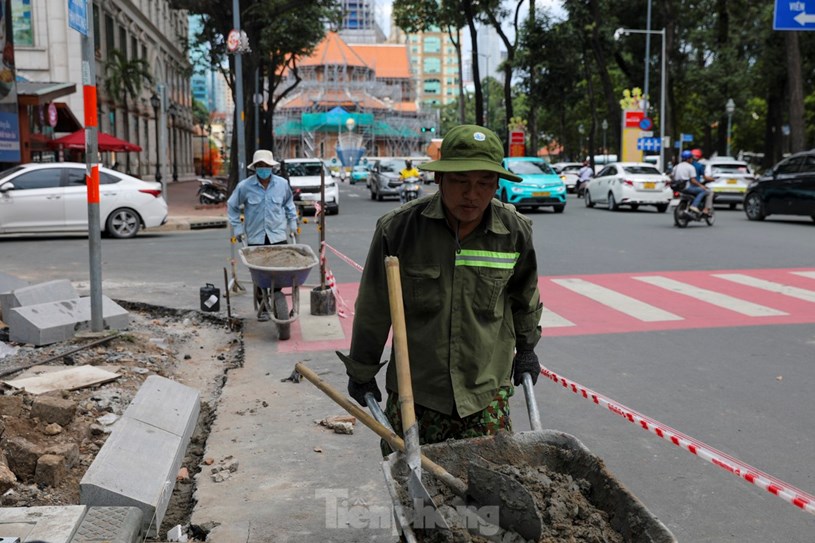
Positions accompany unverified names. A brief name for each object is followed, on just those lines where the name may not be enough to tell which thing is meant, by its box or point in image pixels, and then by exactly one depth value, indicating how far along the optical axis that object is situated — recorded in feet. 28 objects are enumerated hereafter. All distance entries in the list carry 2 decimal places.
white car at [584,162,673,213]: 81.71
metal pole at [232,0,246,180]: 77.02
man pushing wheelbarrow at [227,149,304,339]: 28.60
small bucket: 28.96
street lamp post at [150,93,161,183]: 102.99
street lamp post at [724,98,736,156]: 127.35
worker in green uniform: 9.07
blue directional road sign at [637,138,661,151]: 128.36
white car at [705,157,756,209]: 85.51
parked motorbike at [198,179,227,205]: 94.48
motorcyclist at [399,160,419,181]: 92.68
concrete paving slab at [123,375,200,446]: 15.78
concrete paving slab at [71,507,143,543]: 11.06
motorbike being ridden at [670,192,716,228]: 61.67
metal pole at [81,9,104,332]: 22.43
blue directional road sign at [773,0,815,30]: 63.10
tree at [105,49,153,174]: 122.72
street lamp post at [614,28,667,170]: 119.88
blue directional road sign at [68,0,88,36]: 21.44
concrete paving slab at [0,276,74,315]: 25.67
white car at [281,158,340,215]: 81.00
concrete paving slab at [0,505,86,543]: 10.87
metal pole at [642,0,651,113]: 130.02
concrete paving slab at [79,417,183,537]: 12.28
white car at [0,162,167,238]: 56.54
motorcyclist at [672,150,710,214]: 61.87
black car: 63.82
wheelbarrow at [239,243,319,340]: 25.63
